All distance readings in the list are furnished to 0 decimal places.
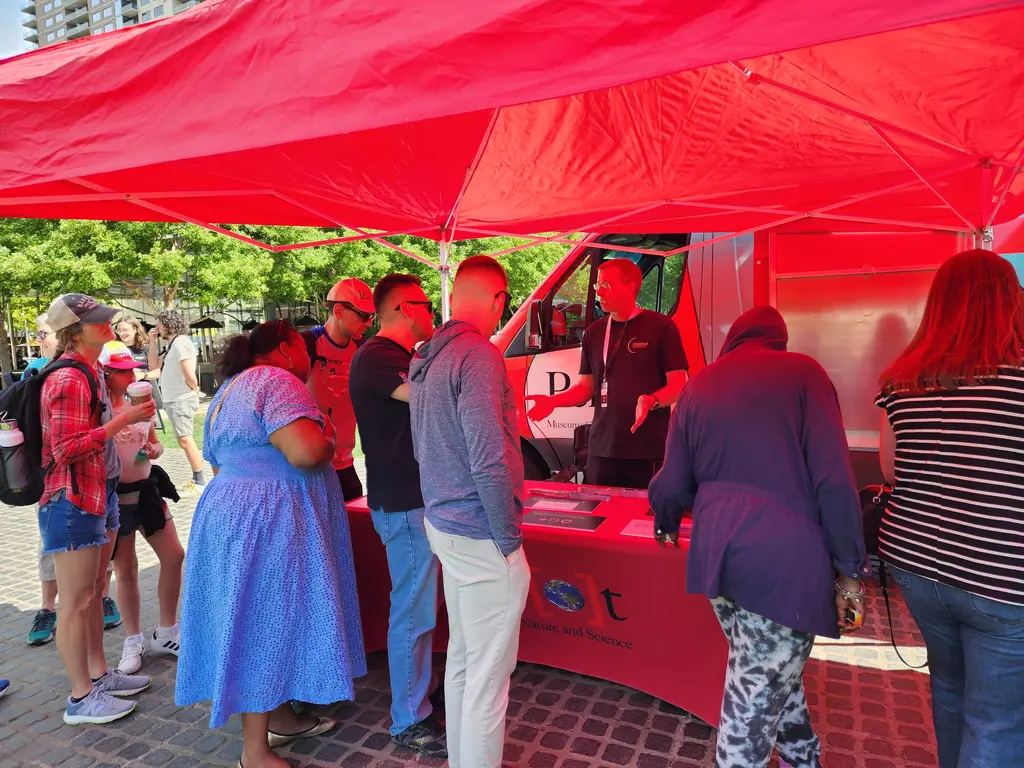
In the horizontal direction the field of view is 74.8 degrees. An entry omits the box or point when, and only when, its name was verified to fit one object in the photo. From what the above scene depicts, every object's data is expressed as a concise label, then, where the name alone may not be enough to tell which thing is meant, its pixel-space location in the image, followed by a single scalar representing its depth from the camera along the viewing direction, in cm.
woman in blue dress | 234
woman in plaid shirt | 277
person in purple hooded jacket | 176
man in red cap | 347
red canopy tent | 137
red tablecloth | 263
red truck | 446
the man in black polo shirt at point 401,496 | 262
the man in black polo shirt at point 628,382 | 345
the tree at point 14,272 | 1444
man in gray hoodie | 205
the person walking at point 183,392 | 752
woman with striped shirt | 163
